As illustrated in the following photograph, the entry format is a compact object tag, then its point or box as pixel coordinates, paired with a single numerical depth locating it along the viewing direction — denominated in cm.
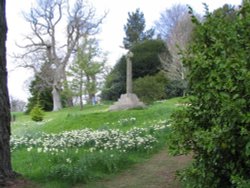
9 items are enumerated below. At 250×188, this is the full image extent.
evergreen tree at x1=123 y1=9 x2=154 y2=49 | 6299
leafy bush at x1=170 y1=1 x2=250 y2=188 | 329
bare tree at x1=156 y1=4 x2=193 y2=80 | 3275
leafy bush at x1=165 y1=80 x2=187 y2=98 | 3231
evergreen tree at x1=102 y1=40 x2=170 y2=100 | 3638
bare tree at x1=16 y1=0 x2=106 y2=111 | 3934
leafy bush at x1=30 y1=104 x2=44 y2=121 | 2639
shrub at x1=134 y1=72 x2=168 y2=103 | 2630
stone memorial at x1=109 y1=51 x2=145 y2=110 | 2062
